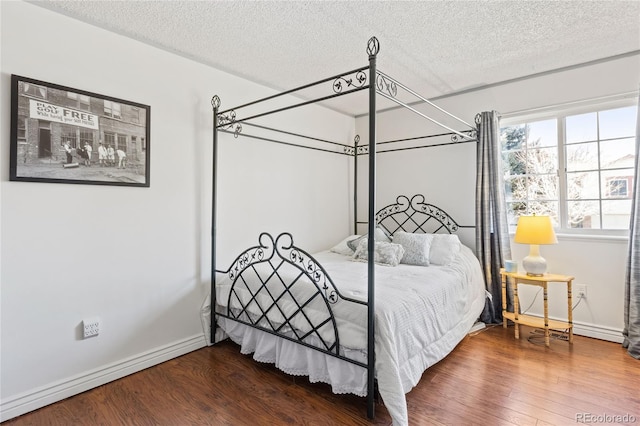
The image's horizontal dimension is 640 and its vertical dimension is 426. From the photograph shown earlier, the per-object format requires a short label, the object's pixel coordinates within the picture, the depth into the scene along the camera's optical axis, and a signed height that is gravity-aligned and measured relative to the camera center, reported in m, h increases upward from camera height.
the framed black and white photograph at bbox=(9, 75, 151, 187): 1.91 +0.49
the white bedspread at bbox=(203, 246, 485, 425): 1.80 -0.72
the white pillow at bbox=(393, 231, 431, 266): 2.97 -0.29
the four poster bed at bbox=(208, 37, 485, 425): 1.84 -0.61
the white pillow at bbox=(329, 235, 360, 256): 3.49 -0.36
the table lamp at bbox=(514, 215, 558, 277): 2.79 -0.17
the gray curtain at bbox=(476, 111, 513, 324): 3.21 -0.02
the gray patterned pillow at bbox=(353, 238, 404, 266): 2.94 -0.34
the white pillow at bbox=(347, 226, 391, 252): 3.38 -0.24
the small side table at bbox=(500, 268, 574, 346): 2.78 -0.79
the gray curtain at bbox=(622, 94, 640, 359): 2.54 -0.43
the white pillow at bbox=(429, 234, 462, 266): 2.98 -0.30
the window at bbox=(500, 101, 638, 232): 2.88 +0.47
